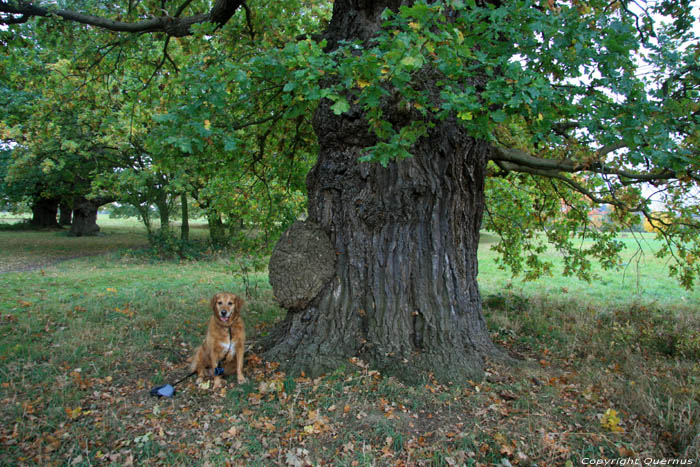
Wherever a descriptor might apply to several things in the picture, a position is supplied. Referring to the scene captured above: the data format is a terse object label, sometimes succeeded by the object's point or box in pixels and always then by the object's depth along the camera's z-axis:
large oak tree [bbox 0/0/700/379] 3.29
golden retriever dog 4.70
